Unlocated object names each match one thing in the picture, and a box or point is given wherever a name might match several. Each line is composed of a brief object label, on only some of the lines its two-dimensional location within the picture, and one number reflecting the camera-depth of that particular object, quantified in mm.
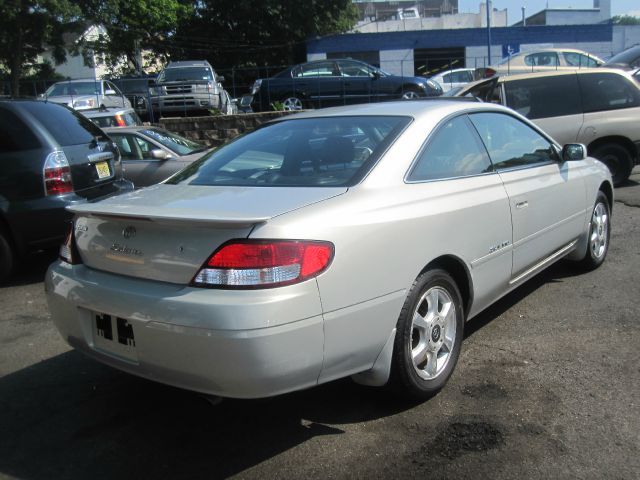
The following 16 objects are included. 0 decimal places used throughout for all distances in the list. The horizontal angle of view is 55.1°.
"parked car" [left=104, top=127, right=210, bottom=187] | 8406
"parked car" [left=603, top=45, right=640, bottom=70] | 14195
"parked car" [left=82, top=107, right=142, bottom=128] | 10766
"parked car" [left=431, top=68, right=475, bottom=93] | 21812
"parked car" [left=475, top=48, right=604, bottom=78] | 16922
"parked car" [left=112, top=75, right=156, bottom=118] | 16844
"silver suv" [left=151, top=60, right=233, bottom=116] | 15547
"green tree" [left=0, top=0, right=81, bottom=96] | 19000
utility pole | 32156
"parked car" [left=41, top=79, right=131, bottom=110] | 15799
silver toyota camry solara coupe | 2533
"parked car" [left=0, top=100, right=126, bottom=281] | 5609
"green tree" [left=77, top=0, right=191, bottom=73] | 34719
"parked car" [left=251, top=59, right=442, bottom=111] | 15656
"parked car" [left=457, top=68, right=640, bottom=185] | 9023
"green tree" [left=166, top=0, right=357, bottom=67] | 37562
